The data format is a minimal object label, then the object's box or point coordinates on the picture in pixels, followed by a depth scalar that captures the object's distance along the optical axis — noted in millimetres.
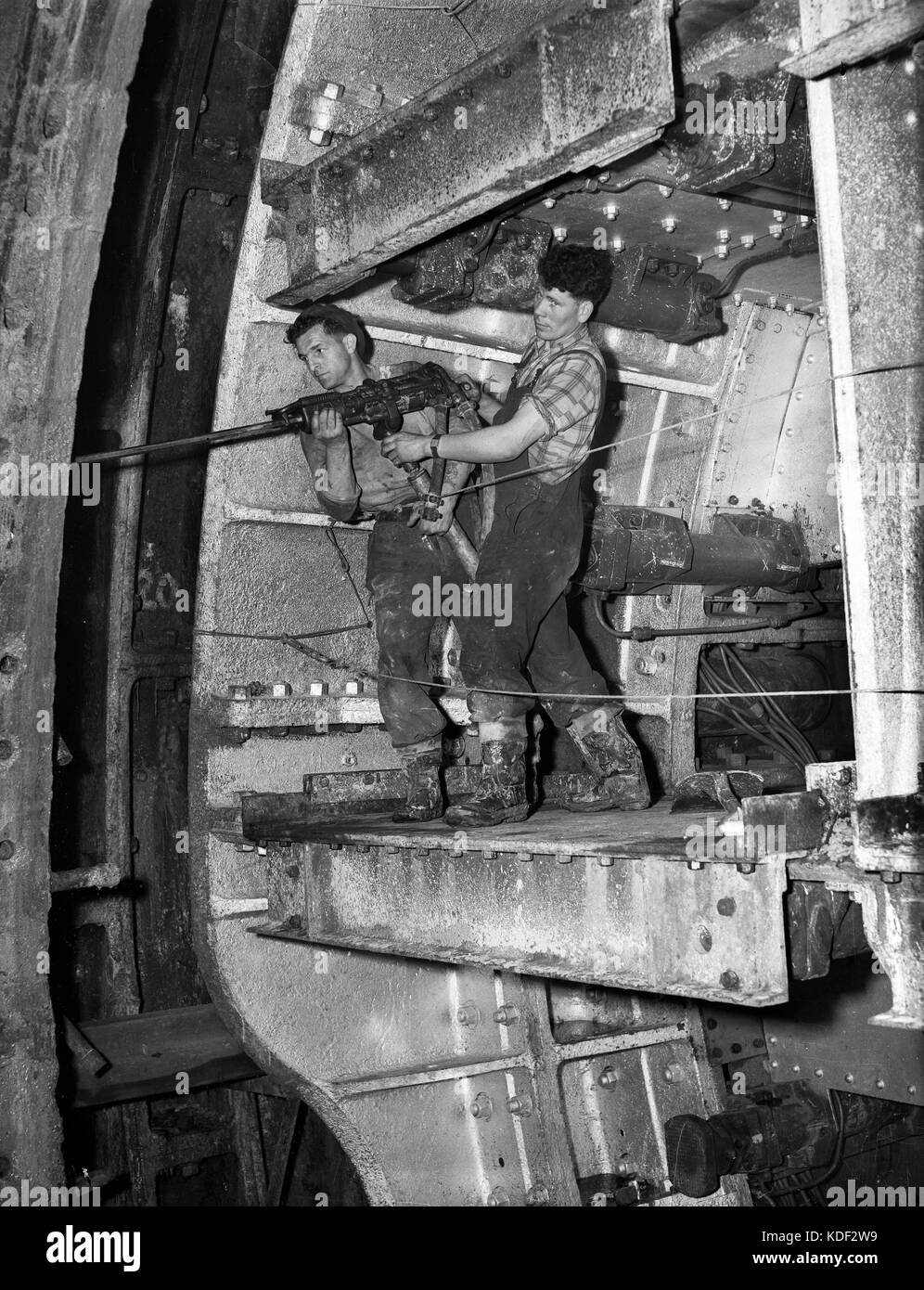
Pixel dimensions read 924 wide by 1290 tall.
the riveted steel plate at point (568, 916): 2633
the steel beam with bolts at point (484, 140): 2779
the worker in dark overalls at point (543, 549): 3598
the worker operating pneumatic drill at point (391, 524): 3941
